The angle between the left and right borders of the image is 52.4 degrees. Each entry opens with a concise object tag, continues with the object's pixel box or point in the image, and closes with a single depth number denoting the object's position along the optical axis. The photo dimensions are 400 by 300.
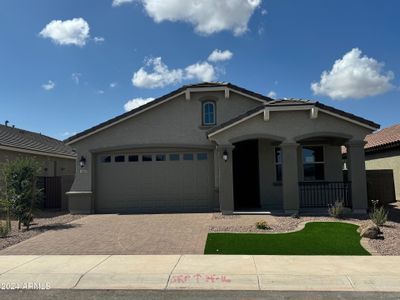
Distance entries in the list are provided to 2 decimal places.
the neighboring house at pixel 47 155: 20.06
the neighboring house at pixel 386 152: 20.83
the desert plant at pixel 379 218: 12.43
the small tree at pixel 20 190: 13.49
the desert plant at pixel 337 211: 14.07
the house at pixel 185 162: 17.44
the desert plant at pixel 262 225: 12.27
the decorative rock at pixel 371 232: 10.86
